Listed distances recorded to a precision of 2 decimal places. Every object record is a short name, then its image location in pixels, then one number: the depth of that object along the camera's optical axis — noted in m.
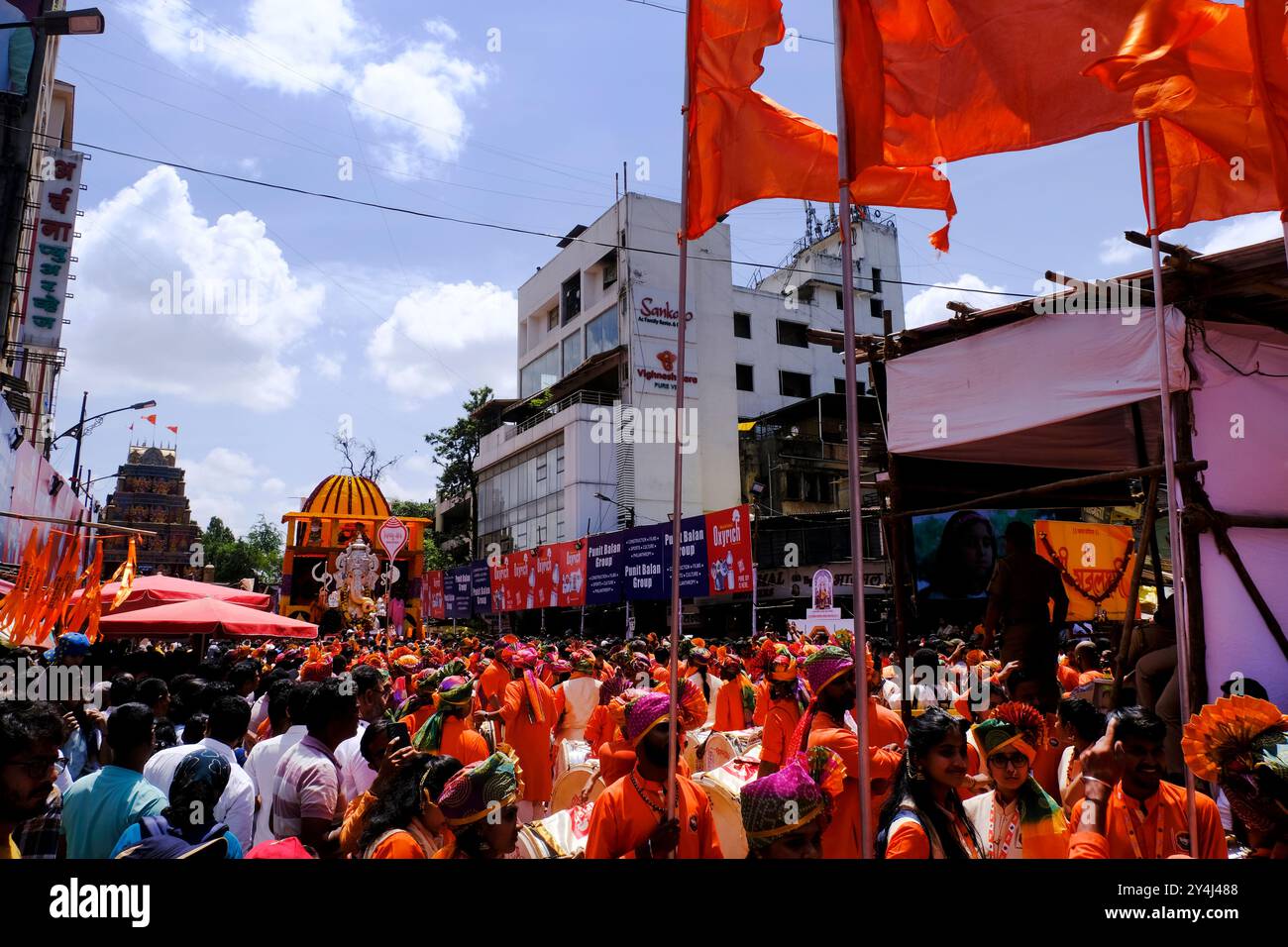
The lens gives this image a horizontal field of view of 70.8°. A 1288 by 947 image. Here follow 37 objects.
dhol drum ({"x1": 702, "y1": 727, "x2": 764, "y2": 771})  8.41
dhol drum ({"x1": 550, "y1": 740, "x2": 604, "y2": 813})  6.22
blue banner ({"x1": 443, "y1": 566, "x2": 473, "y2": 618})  38.28
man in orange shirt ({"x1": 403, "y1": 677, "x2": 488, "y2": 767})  6.46
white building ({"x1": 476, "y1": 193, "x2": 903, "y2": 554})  40.03
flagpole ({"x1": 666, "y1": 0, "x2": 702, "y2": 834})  3.75
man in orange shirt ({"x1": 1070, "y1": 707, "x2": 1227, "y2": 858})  3.60
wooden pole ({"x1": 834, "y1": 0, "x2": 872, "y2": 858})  3.46
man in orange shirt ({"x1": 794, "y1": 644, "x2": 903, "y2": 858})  4.23
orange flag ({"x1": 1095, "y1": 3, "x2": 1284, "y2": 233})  4.38
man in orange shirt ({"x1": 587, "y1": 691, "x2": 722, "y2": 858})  3.87
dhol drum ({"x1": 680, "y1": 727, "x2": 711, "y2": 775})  8.21
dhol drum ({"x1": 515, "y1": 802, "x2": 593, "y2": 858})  4.12
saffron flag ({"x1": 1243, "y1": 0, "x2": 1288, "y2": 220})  4.00
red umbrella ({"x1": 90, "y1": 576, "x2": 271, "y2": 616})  12.48
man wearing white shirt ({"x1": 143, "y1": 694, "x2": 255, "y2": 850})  4.63
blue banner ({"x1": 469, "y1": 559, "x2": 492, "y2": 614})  36.53
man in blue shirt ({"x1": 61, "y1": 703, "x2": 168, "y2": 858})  4.20
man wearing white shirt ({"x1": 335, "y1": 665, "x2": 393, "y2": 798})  5.05
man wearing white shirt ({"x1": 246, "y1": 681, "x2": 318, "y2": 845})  5.30
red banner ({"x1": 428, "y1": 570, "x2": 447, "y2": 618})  40.56
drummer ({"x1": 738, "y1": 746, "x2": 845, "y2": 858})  3.22
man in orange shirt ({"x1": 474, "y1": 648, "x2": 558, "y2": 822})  8.87
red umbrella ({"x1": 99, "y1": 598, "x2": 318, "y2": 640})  11.74
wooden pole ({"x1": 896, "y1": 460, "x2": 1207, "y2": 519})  6.14
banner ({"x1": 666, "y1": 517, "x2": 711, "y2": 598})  22.42
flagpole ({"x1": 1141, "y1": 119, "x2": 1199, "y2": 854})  4.26
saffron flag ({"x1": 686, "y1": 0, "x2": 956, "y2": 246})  5.05
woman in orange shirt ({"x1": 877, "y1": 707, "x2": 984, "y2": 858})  3.31
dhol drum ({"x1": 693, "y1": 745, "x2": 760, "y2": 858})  5.53
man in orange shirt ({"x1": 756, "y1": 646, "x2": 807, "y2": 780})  5.91
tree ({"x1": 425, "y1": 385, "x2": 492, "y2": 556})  56.91
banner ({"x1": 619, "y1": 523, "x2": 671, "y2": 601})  25.02
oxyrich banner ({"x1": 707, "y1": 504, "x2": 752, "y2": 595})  21.23
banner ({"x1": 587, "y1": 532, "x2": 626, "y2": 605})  26.86
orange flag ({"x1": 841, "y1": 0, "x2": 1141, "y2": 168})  4.70
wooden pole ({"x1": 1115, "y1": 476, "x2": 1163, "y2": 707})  6.94
